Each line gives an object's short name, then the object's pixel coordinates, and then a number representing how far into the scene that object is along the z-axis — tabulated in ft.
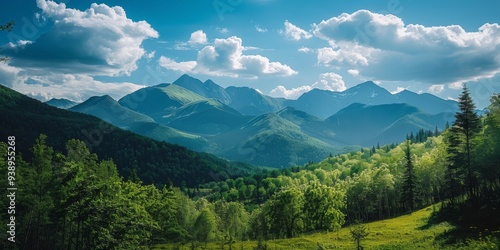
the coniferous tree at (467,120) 188.44
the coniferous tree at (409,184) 355.05
